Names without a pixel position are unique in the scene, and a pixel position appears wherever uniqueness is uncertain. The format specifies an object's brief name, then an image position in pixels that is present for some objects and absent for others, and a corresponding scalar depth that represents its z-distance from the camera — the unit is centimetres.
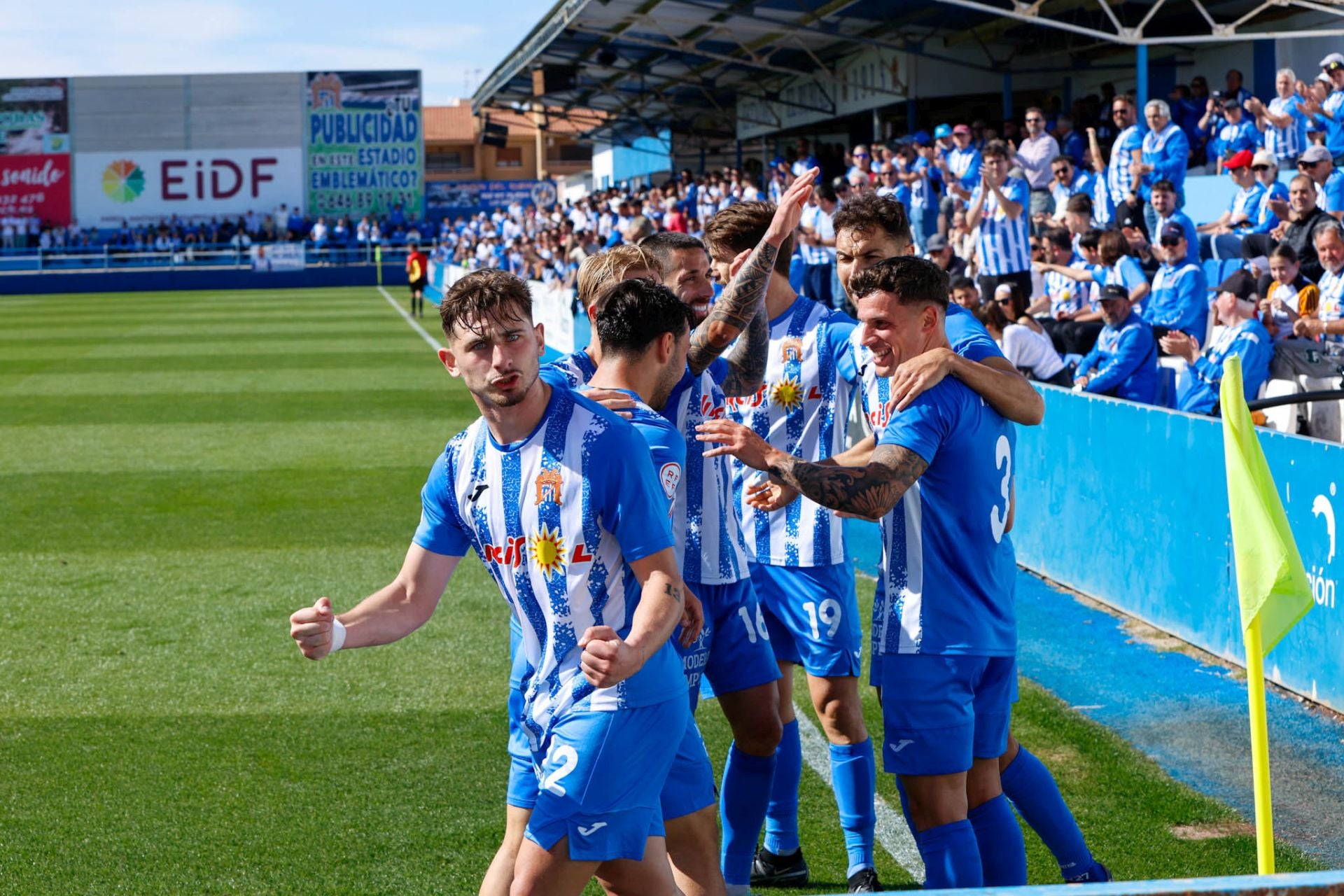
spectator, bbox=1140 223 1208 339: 1135
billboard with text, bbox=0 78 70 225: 6212
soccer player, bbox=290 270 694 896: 306
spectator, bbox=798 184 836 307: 1911
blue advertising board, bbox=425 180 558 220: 6556
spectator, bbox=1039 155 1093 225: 1581
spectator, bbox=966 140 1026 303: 1384
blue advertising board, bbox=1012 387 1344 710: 607
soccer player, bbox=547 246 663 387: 425
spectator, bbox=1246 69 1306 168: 1427
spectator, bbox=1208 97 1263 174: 1536
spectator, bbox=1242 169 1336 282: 1112
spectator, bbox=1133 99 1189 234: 1485
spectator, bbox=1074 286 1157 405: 984
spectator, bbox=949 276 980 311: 1062
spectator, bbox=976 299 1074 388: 1020
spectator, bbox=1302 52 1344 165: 1360
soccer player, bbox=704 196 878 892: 452
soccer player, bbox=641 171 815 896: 420
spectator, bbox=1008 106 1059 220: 1692
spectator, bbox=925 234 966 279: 1359
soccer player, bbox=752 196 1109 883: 377
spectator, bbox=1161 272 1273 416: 900
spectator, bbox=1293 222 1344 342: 957
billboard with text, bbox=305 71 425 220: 6334
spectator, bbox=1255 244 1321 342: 983
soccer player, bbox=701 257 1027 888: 358
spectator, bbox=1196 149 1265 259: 1325
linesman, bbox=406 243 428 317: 3500
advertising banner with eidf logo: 6309
